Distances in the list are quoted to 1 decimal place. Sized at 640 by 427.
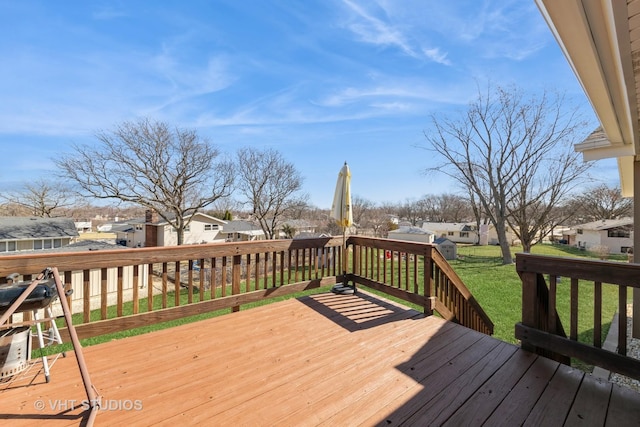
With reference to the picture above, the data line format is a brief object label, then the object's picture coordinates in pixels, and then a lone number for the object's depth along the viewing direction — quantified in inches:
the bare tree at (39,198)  798.5
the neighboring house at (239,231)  1156.9
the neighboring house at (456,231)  1647.4
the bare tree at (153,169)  587.2
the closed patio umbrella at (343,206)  176.2
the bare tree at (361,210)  1246.3
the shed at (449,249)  946.7
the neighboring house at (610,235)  1061.8
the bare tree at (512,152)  589.6
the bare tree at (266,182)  796.6
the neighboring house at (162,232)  1004.6
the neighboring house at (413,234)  1060.6
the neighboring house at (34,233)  599.6
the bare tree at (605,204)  1154.0
